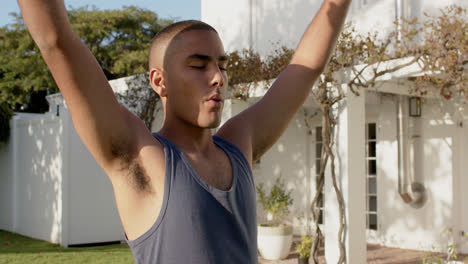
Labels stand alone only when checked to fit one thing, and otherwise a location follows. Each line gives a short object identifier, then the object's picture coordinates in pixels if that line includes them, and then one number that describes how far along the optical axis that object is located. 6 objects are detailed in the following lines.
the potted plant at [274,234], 7.51
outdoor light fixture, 7.96
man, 0.84
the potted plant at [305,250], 6.67
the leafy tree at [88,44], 19.30
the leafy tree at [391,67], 5.35
